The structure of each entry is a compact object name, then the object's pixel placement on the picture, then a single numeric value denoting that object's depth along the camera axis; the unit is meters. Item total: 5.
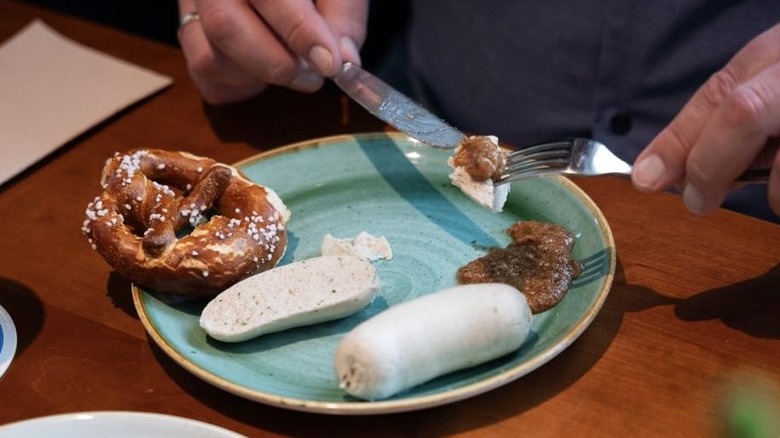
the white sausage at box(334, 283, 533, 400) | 0.86
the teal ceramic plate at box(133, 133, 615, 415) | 0.93
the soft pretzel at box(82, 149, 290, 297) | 1.05
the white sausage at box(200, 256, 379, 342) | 1.00
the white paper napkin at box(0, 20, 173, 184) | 1.49
